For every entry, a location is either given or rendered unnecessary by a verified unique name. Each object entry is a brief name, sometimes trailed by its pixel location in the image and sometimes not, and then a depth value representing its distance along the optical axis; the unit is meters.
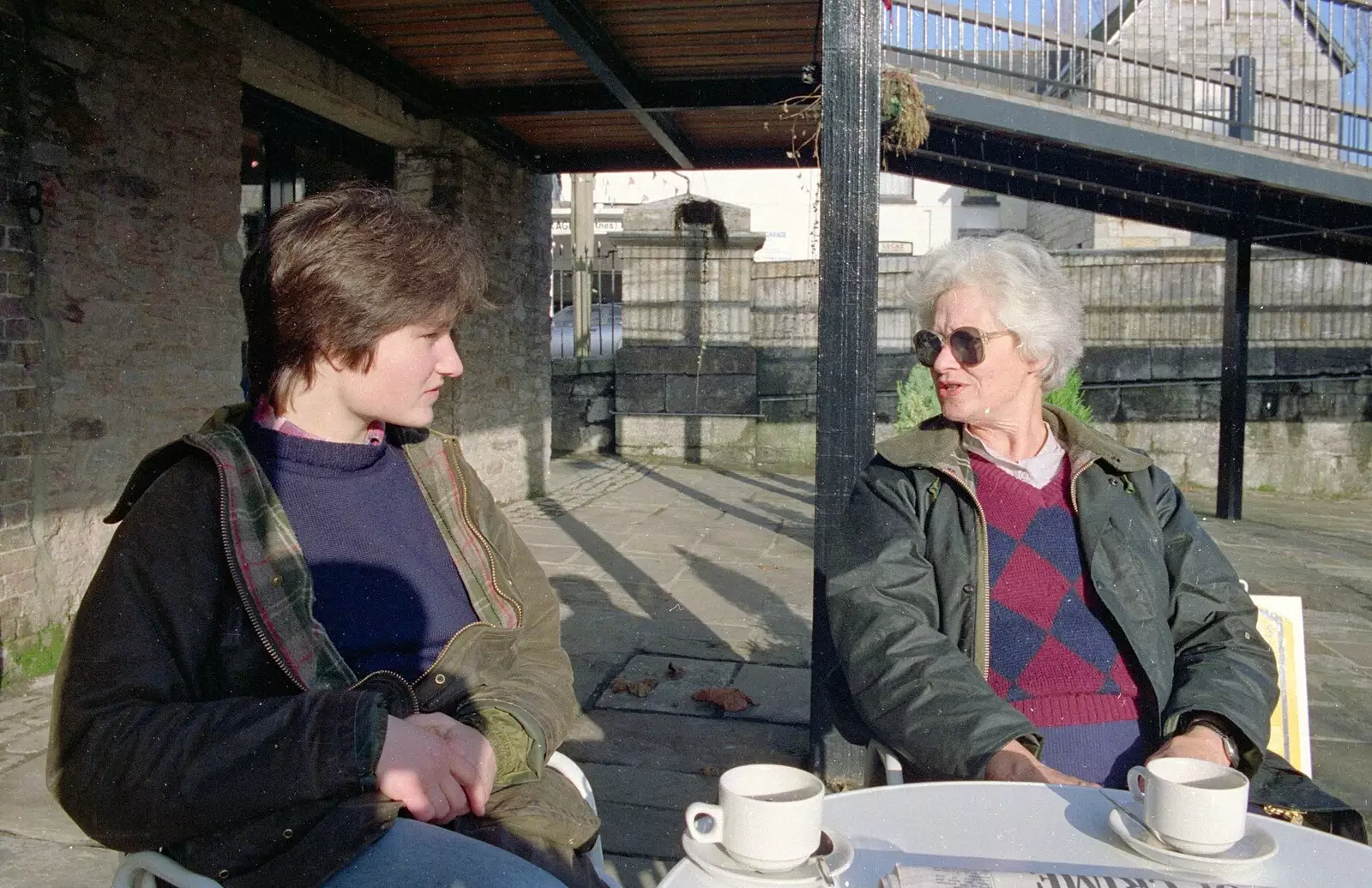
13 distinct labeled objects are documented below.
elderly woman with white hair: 1.94
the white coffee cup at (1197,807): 1.27
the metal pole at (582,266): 11.60
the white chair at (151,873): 1.37
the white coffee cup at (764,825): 1.18
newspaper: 1.19
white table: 1.28
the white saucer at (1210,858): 1.27
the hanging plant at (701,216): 10.91
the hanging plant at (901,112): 4.62
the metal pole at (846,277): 3.08
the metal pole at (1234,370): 8.30
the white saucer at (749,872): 1.19
